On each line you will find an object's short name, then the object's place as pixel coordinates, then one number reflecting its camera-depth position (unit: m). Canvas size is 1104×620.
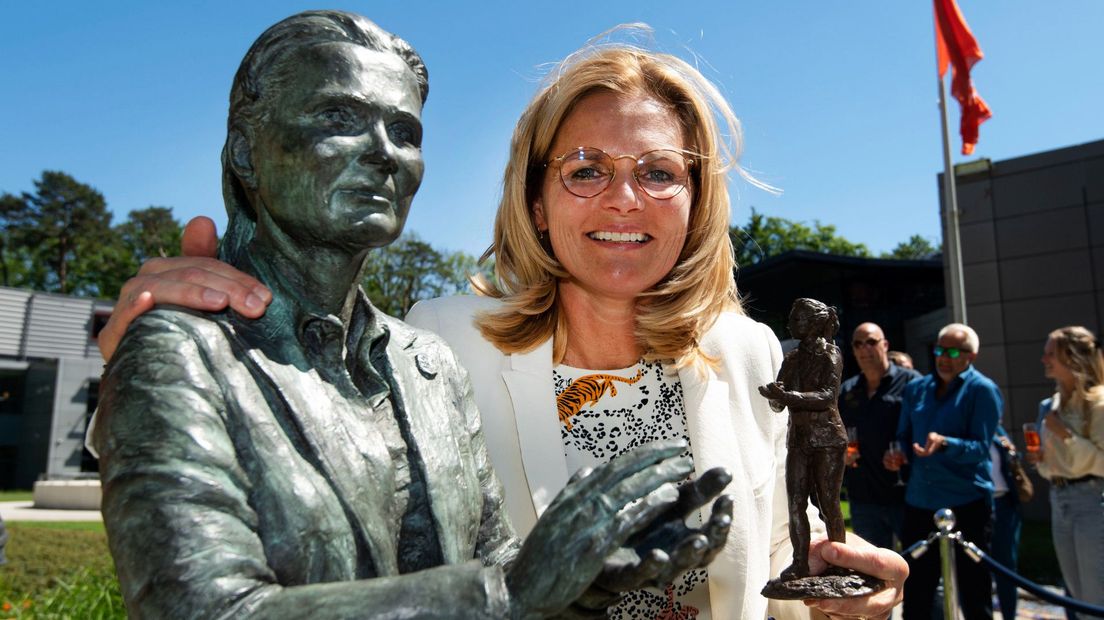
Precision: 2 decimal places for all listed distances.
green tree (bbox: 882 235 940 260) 61.06
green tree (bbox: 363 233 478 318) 39.72
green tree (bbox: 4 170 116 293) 53.84
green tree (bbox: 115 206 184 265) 57.00
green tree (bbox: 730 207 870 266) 49.38
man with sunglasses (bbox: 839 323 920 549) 6.56
